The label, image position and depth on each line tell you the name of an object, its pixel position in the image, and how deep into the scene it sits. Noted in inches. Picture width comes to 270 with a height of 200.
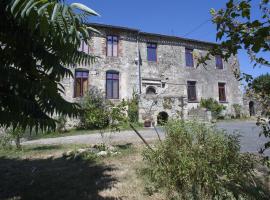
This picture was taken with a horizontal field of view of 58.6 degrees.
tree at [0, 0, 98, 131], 85.4
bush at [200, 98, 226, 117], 789.2
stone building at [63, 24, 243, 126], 673.0
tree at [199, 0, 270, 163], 62.2
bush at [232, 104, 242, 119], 866.1
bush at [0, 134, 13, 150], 358.6
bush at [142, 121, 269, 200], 130.3
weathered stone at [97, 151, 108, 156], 273.4
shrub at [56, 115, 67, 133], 584.9
